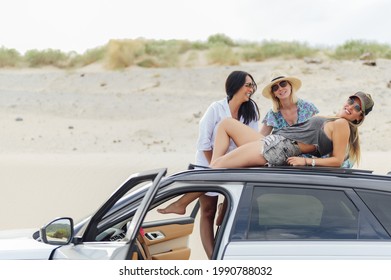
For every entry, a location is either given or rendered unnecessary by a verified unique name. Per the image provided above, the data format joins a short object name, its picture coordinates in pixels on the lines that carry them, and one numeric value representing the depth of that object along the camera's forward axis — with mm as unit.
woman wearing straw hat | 7012
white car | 3926
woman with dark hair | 6594
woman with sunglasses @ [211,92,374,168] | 5340
